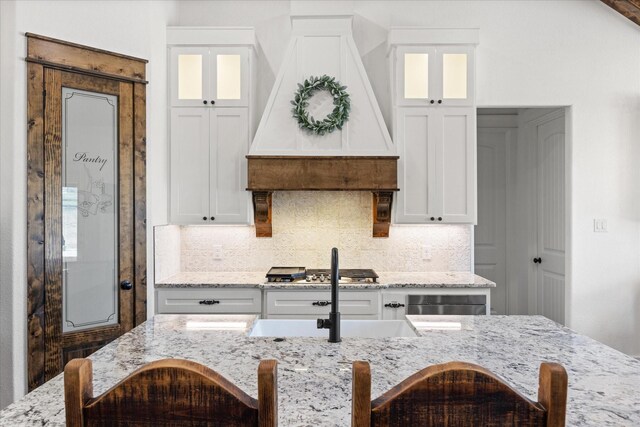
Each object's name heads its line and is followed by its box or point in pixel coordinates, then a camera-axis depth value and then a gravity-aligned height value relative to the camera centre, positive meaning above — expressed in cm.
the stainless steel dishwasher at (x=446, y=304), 339 -71
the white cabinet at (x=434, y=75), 362 +113
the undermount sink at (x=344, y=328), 204 -54
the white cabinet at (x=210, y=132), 364 +66
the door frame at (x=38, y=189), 275 +14
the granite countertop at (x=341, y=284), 338 -55
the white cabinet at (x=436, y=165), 362 +38
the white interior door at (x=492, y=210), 515 +2
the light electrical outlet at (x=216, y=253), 402 -37
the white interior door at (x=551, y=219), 419 -7
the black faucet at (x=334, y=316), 164 -39
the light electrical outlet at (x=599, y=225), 388 -12
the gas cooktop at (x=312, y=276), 345 -51
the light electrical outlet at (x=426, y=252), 397 -36
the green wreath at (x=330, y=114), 354 +85
